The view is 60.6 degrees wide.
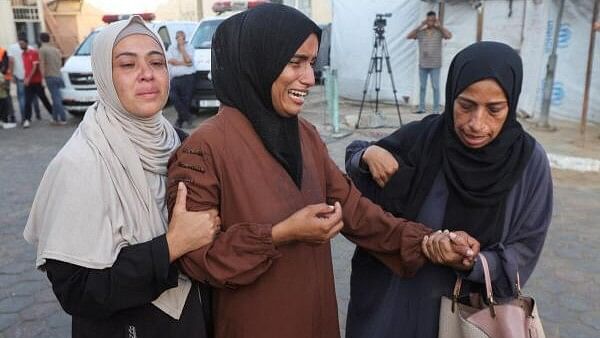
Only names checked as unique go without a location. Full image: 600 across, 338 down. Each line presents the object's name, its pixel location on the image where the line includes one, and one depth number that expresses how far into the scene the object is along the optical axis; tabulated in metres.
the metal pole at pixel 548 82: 8.09
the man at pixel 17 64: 10.28
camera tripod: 9.51
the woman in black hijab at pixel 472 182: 1.69
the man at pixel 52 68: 10.14
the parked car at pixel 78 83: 10.22
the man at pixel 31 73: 10.10
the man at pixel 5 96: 9.98
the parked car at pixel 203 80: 9.98
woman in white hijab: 1.34
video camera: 9.38
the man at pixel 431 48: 9.85
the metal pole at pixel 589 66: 7.57
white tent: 9.07
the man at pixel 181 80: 9.30
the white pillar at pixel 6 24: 20.16
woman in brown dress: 1.36
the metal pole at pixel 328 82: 8.77
